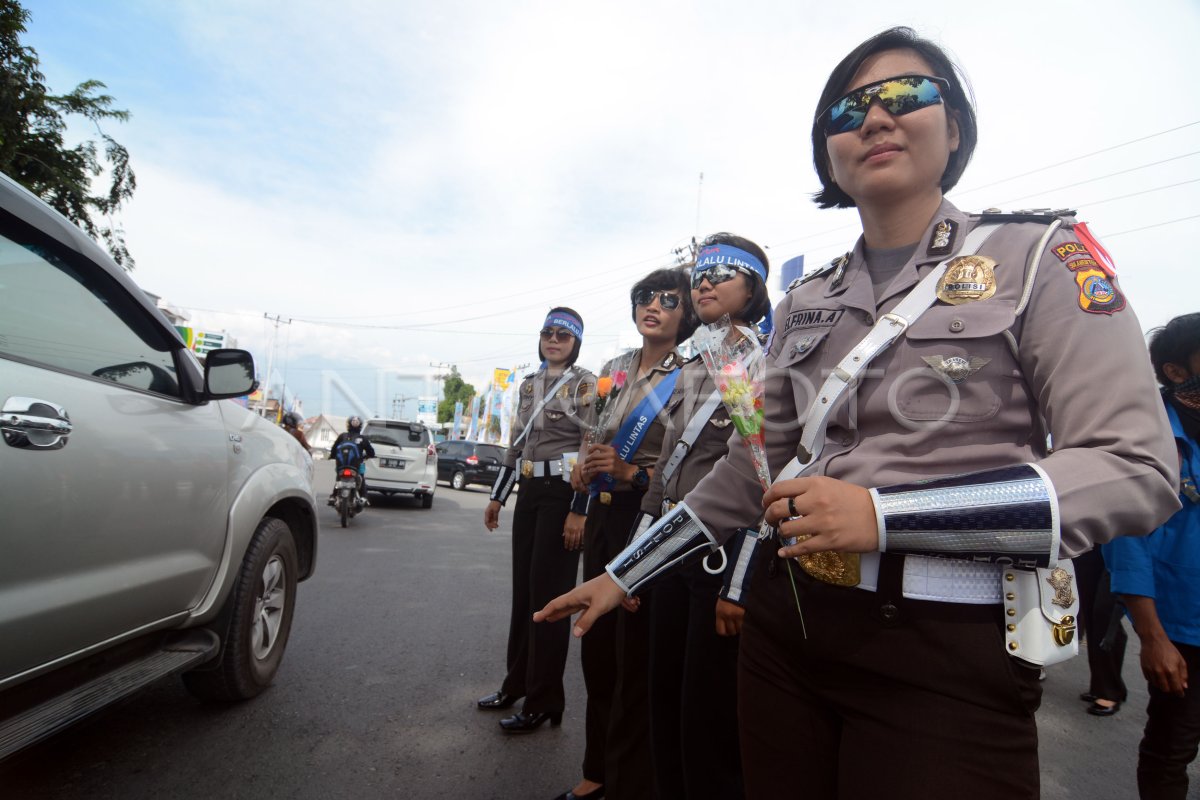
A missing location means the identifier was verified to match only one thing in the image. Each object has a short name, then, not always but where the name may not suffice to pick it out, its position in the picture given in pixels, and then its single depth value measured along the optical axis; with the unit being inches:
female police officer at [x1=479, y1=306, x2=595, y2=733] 129.9
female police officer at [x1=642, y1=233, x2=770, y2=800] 75.2
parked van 546.6
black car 853.8
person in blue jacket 86.6
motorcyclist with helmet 448.1
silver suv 76.1
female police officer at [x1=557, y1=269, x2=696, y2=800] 92.7
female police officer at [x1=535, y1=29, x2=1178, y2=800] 36.6
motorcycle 412.5
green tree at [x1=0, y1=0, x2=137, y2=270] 298.4
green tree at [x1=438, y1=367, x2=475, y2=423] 3208.7
